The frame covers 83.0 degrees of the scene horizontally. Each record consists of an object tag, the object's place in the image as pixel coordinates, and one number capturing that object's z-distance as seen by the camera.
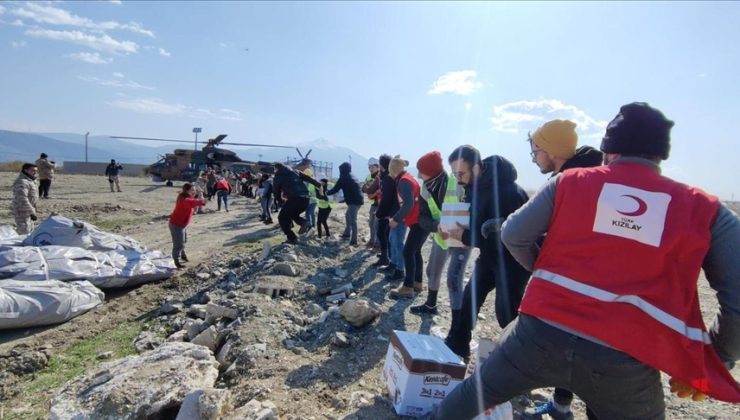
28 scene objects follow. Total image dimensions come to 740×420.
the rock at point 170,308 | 5.45
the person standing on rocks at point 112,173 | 20.66
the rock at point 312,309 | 4.90
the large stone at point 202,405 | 2.61
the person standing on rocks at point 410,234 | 5.18
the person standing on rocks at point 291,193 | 8.24
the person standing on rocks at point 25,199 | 7.90
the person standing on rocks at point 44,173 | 14.72
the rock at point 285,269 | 6.18
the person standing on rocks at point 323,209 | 9.46
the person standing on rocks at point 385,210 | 6.43
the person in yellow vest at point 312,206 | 9.65
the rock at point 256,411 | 2.52
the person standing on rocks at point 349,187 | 8.68
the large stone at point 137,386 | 2.77
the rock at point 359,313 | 4.30
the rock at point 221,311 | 4.67
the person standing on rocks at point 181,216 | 7.48
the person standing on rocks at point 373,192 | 8.55
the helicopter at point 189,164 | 28.00
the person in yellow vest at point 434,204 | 4.25
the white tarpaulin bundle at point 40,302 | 4.66
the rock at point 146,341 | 4.43
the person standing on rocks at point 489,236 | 2.90
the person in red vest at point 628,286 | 1.40
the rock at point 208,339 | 4.21
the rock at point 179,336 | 4.47
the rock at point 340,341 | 3.88
